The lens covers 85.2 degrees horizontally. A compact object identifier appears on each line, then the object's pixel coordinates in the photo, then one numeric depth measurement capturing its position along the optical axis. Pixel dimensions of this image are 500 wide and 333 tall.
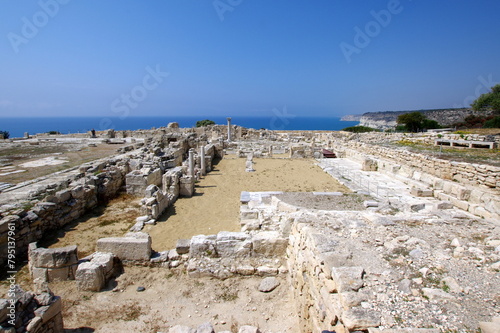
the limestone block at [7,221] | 6.06
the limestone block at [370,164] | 14.15
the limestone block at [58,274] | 5.27
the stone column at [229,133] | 28.85
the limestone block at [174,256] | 5.80
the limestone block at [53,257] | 5.22
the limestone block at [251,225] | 6.53
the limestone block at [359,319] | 2.60
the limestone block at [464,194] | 7.96
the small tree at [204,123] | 50.59
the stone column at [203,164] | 14.36
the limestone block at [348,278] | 3.10
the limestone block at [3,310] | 3.32
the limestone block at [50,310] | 3.66
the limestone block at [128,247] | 5.77
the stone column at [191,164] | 12.39
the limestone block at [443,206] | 7.12
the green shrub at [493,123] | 28.70
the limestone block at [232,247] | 5.70
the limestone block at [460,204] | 7.41
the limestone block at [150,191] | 9.05
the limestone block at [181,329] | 3.69
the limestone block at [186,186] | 10.78
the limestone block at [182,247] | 5.84
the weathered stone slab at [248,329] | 3.64
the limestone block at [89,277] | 4.98
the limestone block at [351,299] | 2.87
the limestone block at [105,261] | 5.26
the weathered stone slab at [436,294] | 2.96
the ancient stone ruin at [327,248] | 2.97
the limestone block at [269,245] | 5.71
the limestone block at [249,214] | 7.31
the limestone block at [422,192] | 9.31
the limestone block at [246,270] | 5.46
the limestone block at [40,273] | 5.27
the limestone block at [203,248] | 5.71
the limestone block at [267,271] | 5.45
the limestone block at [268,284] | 5.04
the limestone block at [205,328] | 3.68
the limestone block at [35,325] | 3.49
